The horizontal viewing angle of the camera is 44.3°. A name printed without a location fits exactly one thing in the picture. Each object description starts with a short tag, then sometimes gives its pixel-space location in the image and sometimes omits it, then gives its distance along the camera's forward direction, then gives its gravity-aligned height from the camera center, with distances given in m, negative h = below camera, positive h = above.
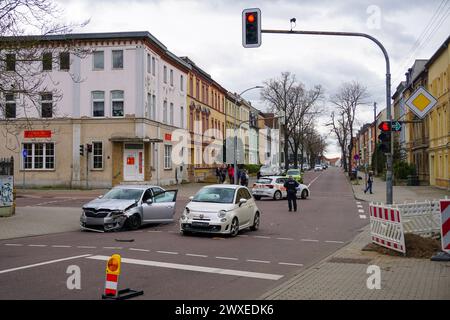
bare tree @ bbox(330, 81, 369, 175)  77.62 +10.11
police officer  25.31 -0.73
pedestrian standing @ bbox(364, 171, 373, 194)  39.59 -0.63
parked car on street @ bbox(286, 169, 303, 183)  53.54 +0.10
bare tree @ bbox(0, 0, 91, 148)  17.41 +4.09
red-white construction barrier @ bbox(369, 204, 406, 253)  12.35 -1.27
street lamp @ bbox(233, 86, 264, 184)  31.16 +1.00
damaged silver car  17.47 -1.09
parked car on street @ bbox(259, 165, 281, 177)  60.03 +0.36
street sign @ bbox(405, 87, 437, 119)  13.37 +1.73
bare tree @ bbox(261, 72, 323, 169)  79.62 +10.80
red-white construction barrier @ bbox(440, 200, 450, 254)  10.34 -0.98
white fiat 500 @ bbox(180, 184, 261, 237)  15.87 -1.08
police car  34.06 -0.85
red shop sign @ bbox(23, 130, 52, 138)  41.84 +3.26
